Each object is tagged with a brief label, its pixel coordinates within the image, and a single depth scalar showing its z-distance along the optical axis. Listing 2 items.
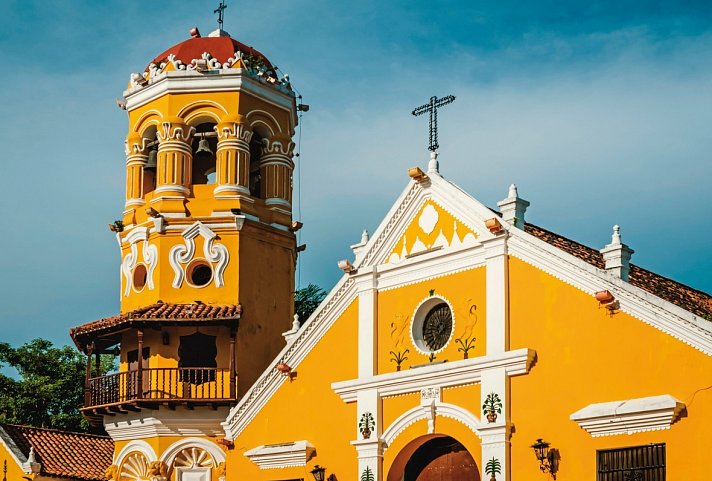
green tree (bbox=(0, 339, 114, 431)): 44.00
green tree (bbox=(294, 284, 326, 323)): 44.88
